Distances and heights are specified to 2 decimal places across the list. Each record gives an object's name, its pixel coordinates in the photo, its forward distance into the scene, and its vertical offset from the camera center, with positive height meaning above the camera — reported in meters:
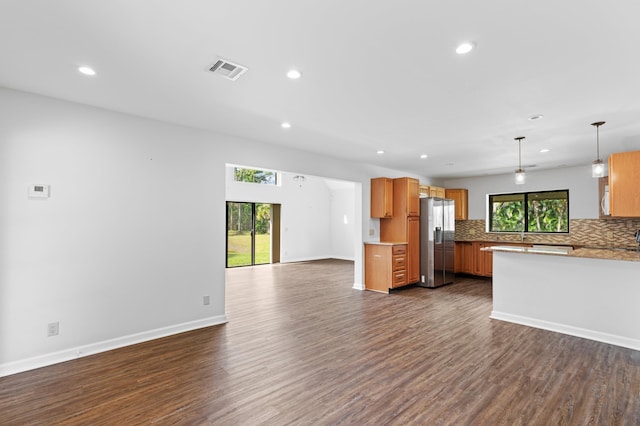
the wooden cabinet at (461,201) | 8.41 +0.51
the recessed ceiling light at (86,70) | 2.53 +1.23
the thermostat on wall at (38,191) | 3.01 +0.27
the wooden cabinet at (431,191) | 7.45 +0.72
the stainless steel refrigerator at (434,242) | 6.69 -0.50
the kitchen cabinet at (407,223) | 6.55 -0.07
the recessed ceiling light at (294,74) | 2.53 +1.22
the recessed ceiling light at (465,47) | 2.12 +1.21
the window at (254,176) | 9.50 +1.37
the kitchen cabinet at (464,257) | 8.00 -0.99
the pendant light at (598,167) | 3.76 +0.65
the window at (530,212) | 7.04 +0.20
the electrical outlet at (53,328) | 3.05 -1.10
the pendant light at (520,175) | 4.47 +0.65
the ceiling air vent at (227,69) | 2.42 +1.22
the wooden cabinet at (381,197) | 6.51 +0.48
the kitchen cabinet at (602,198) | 5.96 +0.44
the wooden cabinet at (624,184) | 3.99 +0.48
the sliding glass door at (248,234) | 9.48 -0.47
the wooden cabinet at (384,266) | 6.09 -0.95
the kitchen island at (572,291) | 3.62 -0.93
